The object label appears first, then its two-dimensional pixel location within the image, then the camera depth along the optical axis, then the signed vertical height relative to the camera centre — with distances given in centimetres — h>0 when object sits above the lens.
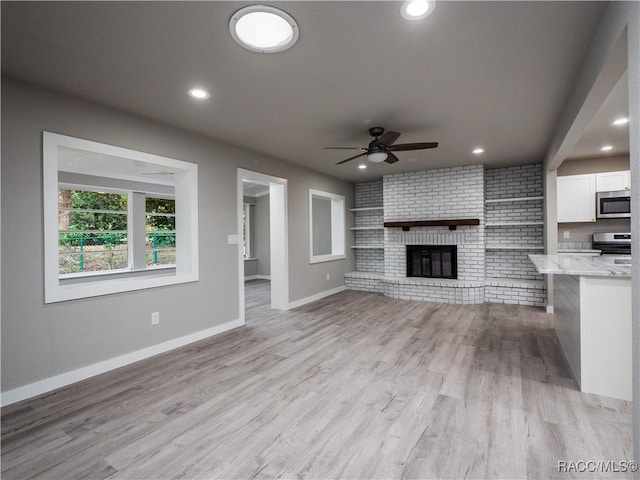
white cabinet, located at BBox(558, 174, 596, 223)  493 +61
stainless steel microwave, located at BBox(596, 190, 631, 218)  465 +48
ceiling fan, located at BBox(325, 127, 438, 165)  334 +103
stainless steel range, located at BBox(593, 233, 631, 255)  483 -13
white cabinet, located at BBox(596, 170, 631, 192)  474 +85
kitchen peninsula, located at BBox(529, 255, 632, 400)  226 -70
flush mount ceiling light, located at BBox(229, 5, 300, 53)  174 +129
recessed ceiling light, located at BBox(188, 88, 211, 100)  263 +131
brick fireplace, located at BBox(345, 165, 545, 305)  555 +7
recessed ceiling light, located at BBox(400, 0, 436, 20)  164 +127
